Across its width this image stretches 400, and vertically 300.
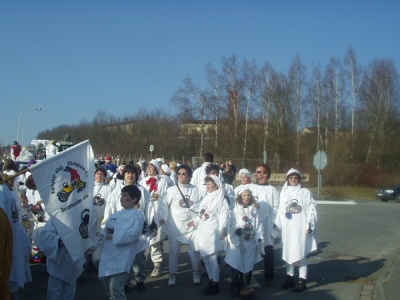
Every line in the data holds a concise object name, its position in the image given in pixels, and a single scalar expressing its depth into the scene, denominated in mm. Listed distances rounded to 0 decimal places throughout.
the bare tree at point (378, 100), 50406
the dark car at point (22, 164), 14330
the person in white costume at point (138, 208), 7787
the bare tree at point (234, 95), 48969
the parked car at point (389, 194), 32969
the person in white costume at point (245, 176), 9788
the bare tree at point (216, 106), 50406
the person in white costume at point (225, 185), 8837
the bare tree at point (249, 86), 48938
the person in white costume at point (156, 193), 8771
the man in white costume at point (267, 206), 8414
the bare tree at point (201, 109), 51594
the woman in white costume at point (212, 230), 7758
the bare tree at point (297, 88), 49781
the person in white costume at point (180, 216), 8328
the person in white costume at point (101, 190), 8918
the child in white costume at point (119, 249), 5891
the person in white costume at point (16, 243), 5238
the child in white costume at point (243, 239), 7586
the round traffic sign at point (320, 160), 30500
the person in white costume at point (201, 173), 11944
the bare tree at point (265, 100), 48938
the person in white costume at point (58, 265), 5547
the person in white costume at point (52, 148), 15424
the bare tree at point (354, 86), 50328
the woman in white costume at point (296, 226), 8016
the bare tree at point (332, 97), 49875
